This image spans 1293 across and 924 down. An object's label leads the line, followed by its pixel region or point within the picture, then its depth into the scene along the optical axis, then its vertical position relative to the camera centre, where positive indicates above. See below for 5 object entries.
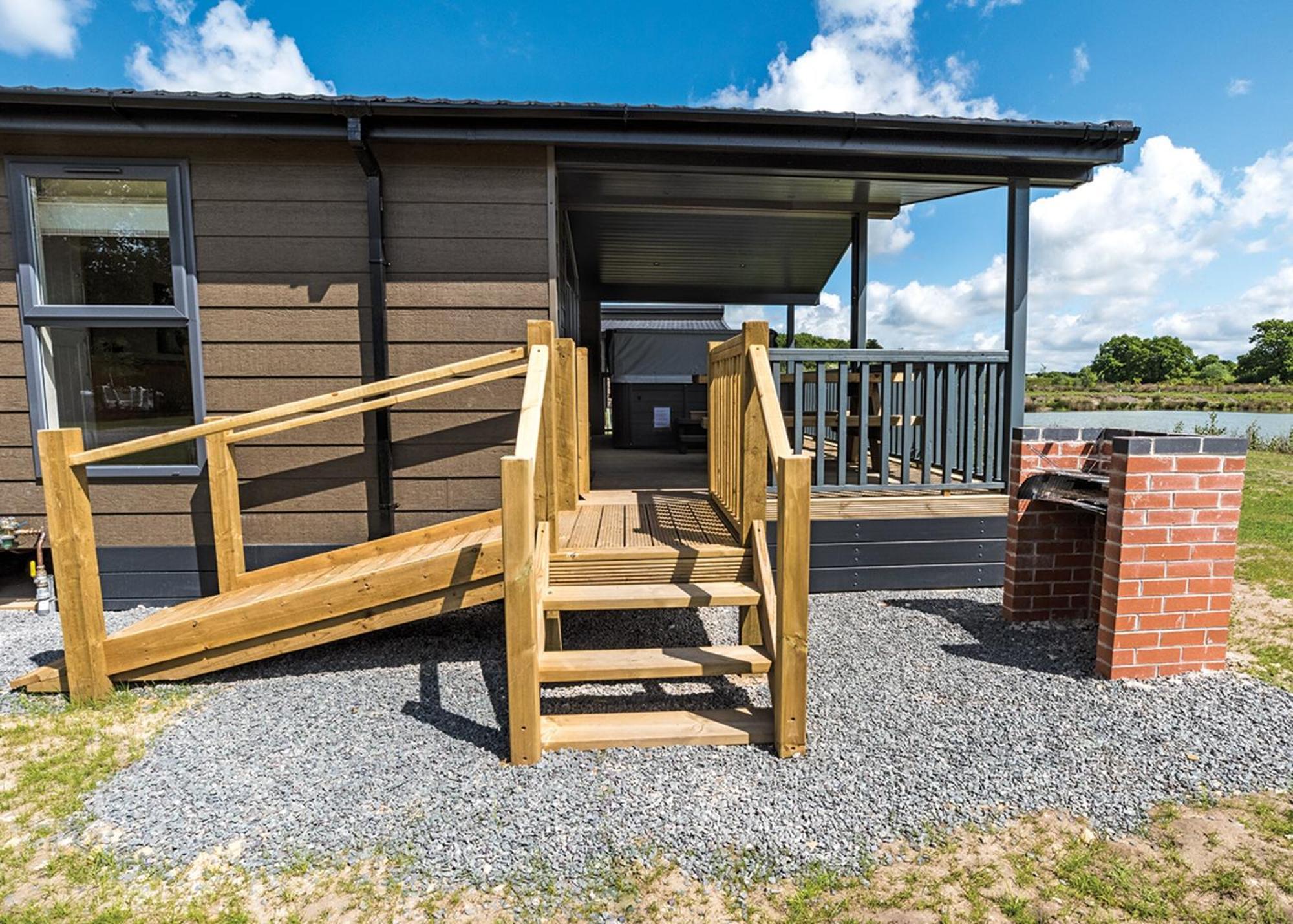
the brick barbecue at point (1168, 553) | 2.81 -0.66
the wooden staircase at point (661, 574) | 2.31 -0.70
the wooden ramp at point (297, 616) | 2.91 -0.94
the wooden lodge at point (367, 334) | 3.61 +0.42
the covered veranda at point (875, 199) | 3.84 +1.43
